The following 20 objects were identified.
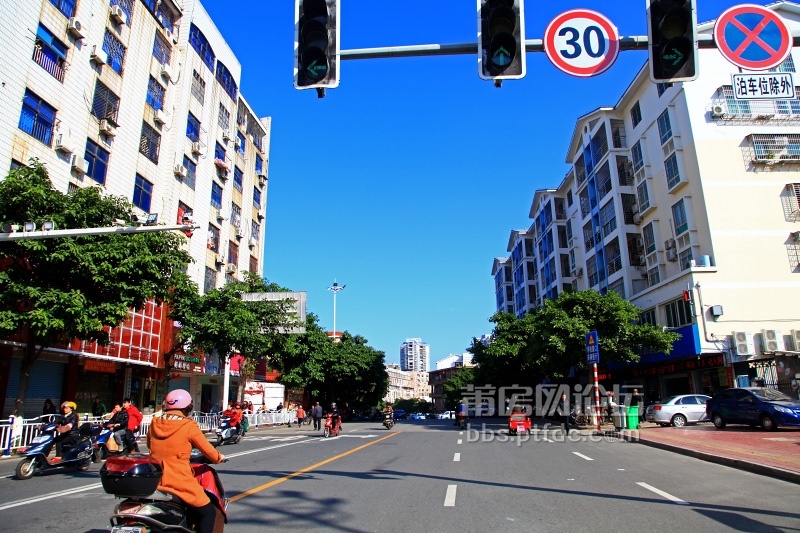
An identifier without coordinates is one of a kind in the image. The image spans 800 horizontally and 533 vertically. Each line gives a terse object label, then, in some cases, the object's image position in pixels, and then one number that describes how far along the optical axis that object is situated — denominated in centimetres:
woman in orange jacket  464
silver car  2464
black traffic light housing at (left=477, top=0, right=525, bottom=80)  602
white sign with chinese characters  691
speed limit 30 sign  615
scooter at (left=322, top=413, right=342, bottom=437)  2498
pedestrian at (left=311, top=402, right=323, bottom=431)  3103
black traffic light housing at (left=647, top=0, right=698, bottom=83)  591
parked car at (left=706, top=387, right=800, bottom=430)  1814
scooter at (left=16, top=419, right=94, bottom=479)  1076
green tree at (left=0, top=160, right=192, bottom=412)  1525
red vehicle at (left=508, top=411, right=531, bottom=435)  2338
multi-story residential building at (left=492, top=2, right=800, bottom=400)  2888
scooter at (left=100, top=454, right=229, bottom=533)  439
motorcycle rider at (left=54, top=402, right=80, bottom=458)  1138
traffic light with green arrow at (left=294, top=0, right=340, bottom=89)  605
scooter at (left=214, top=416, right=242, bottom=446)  1905
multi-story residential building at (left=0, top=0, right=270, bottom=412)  2073
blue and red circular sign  609
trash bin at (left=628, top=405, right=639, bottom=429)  2172
